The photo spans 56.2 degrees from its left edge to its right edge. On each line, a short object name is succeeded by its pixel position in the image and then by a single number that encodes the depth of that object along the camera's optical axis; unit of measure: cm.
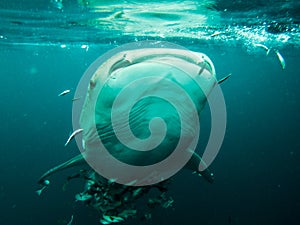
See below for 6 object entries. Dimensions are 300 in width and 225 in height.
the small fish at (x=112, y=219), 370
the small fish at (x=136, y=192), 360
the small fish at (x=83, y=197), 382
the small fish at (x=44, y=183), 454
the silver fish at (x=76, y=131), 324
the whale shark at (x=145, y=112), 236
